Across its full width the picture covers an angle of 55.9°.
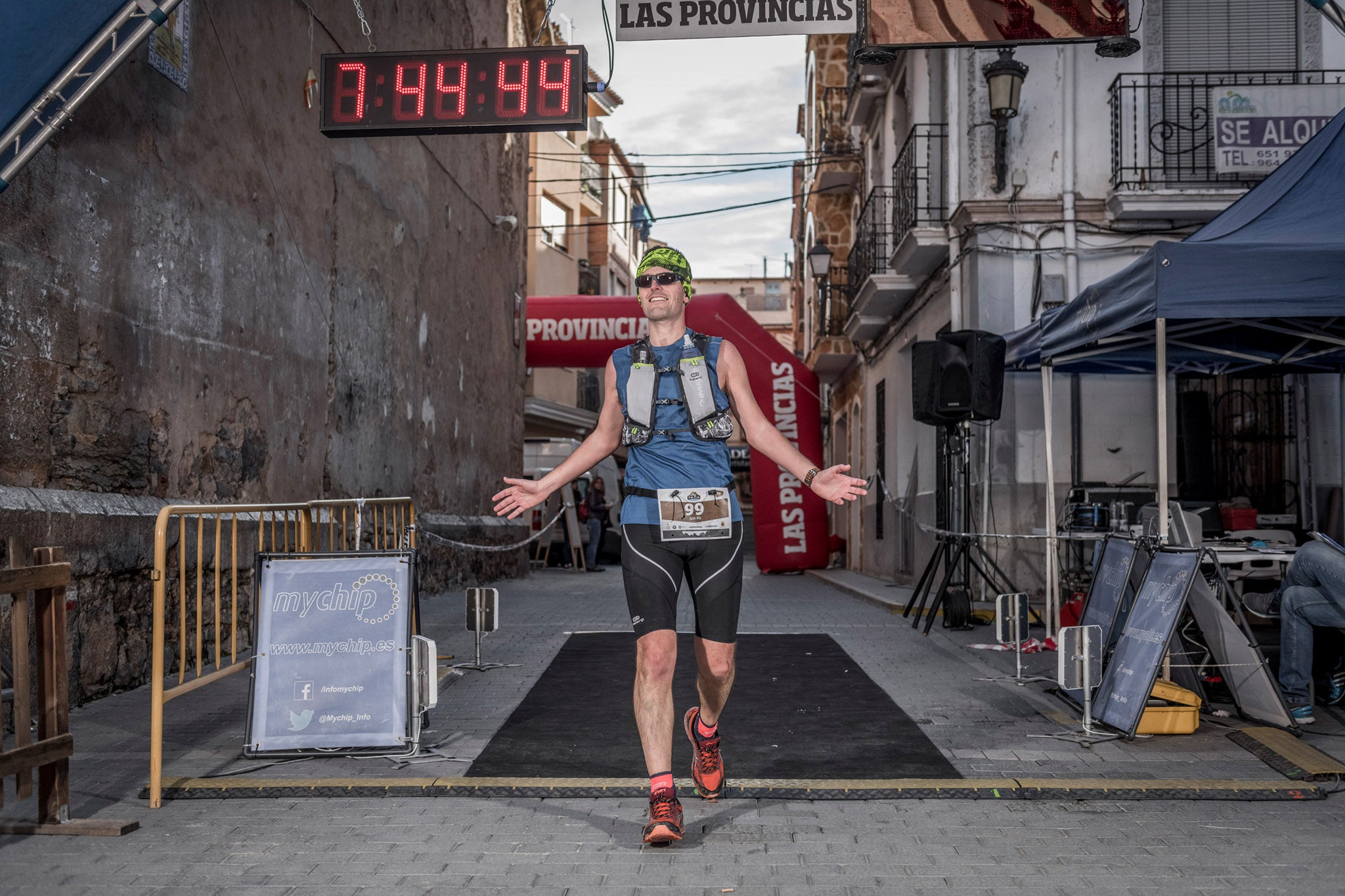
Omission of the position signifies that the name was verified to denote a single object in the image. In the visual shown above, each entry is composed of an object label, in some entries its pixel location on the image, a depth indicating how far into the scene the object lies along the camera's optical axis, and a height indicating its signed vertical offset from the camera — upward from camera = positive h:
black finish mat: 5.44 -1.32
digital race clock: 8.32 +2.51
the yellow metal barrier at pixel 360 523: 6.70 -0.48
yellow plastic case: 6.18 -1.24
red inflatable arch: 21.28 +1.56
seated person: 6.27 -0.73
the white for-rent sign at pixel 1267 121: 13.72 +3.74
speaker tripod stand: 11.02 -0.57
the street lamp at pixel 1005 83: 13.42 +4.07
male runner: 4.46 -0.08
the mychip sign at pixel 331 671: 5.41 -0.88
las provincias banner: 8.14 +2.89
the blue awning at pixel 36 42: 5.52 +1.88
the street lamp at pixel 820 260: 23.42 +3.83
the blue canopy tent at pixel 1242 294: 6.62 +0.96
